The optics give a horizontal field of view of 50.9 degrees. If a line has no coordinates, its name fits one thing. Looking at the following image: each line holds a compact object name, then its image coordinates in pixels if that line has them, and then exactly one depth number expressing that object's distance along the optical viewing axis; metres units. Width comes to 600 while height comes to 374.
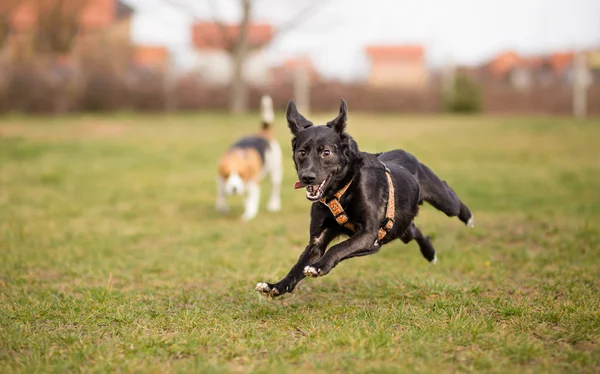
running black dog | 4.47
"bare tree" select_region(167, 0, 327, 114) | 28.69
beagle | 10.07
